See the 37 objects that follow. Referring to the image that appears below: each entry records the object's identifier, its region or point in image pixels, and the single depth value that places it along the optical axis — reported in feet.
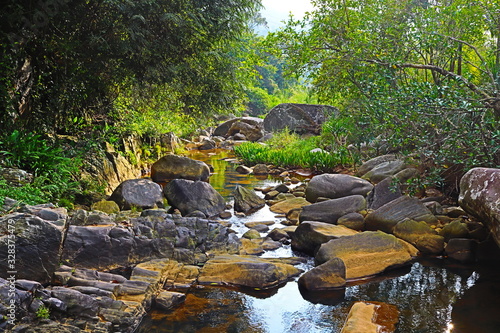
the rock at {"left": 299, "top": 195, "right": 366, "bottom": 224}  24.11
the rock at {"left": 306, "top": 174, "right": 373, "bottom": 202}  28.68
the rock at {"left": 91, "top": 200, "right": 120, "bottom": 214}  23.61
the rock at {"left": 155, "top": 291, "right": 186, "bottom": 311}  15.23
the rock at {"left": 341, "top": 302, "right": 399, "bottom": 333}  13.61
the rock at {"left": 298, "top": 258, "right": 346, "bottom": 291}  16.99
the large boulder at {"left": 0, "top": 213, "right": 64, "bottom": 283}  13.98
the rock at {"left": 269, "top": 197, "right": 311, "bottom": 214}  28.71
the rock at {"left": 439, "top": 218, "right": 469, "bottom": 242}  20.62
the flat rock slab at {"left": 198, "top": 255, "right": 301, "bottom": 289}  17.24
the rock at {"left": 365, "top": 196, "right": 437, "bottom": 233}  22.15
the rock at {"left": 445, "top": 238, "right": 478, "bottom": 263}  19.49
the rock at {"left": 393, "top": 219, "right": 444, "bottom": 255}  20.43
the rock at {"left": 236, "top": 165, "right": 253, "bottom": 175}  44.19
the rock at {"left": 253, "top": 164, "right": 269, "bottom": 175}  43.98
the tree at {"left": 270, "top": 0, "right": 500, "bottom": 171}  19.39
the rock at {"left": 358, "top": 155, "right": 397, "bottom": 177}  35.50
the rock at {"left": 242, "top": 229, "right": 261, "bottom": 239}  22.75
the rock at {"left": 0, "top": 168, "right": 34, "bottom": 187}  19.94
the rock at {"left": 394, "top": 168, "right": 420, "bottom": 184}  26.55
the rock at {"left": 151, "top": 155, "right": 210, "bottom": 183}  36.55
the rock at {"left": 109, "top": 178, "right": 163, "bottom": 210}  25.90
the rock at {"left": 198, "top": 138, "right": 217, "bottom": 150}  65.21
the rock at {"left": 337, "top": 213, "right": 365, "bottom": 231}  23.09
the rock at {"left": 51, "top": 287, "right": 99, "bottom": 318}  13.46
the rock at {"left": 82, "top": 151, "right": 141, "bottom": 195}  28.66
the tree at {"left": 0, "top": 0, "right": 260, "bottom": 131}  24.09
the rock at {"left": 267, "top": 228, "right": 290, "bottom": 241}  22.85
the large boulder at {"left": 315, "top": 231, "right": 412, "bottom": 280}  18.35
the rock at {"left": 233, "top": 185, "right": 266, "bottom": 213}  28.78
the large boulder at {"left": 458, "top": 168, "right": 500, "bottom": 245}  15.03
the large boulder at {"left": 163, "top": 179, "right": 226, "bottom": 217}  26.73
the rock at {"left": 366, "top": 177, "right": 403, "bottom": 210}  25.49
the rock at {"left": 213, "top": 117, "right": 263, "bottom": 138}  79.20
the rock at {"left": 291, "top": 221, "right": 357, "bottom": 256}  20.75
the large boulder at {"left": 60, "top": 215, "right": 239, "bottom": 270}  17.10
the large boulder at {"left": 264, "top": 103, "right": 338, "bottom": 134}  65.39
